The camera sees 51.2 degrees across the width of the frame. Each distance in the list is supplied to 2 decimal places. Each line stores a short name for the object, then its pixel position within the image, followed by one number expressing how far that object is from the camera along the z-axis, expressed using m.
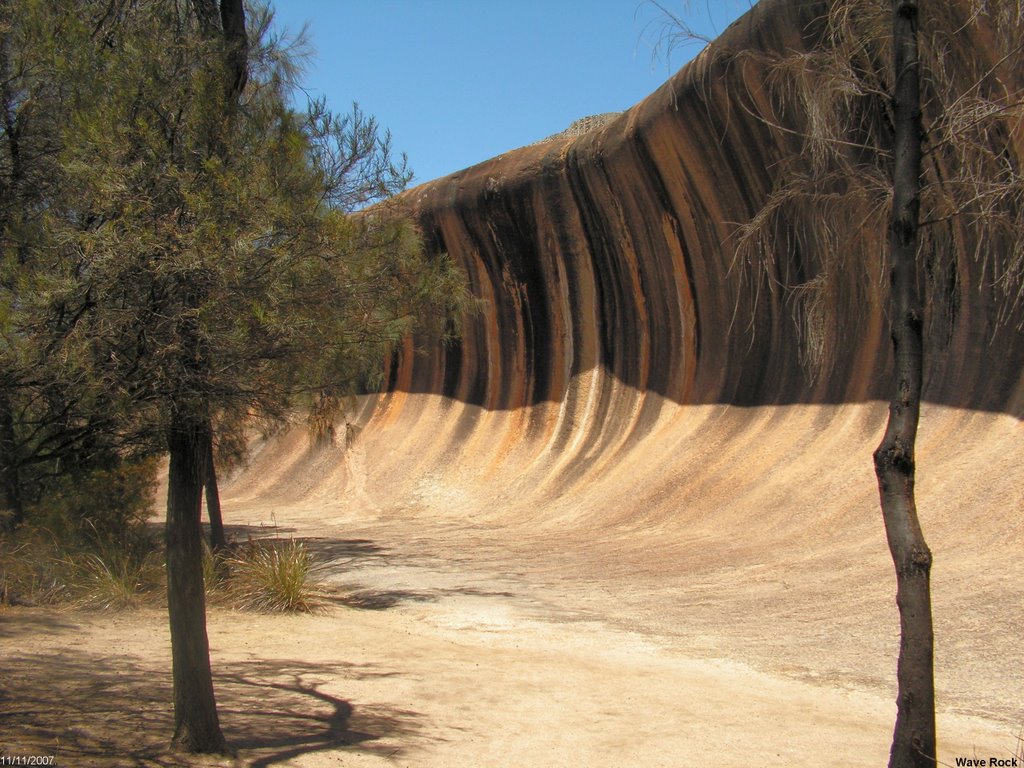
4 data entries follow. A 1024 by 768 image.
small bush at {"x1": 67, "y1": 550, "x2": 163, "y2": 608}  8.90
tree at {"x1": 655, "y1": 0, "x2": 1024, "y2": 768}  3.71
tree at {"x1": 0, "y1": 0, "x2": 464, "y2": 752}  4.45
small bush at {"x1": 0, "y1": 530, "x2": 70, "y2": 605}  8.67
